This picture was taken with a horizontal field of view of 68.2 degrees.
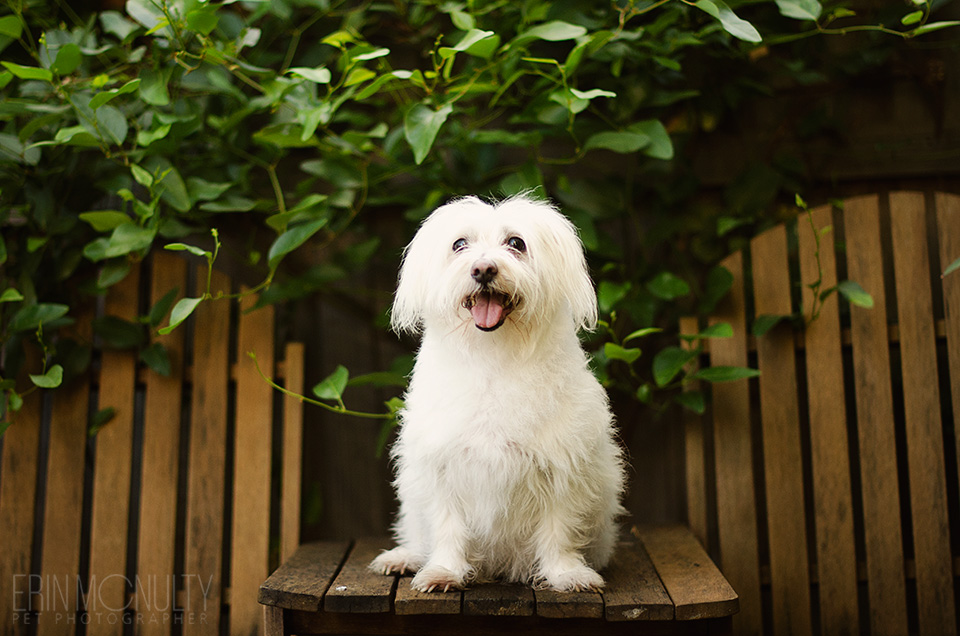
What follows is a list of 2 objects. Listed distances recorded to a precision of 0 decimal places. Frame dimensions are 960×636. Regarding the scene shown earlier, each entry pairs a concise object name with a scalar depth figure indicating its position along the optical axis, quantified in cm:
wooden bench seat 178
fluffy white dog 185
